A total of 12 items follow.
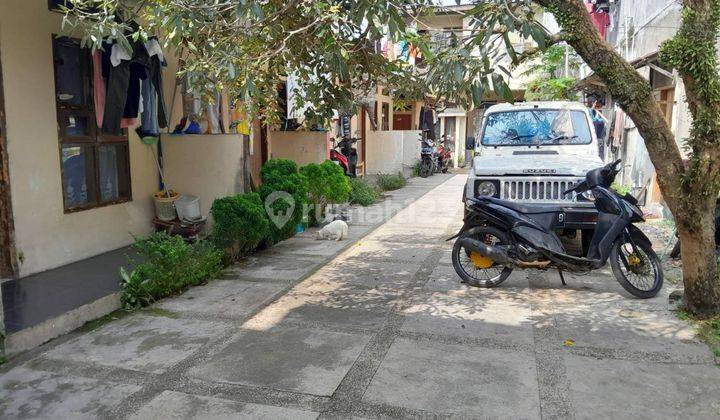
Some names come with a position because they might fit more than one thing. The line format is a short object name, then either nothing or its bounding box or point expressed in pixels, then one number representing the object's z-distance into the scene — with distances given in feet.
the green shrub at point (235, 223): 21.16
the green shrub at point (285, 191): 24.75
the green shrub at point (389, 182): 49.16
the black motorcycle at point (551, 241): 17.39
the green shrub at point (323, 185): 29.55
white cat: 26.99
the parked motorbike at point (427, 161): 62.69
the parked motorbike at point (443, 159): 67.26
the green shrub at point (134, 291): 16.75
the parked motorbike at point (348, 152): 48.34
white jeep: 20.77
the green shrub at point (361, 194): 39.01
